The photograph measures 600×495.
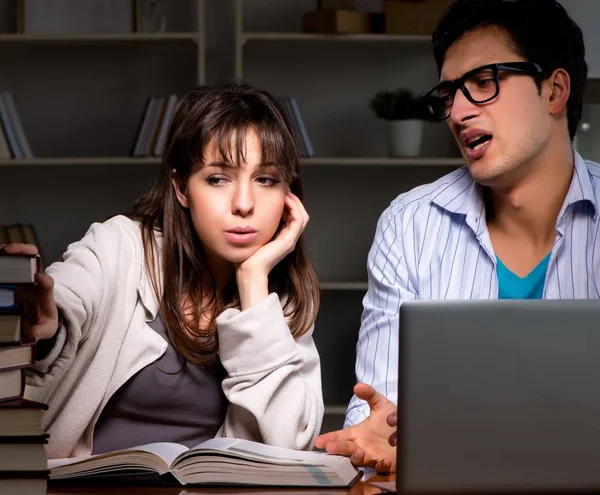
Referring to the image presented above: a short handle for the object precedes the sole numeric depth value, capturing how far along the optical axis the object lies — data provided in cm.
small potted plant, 364
